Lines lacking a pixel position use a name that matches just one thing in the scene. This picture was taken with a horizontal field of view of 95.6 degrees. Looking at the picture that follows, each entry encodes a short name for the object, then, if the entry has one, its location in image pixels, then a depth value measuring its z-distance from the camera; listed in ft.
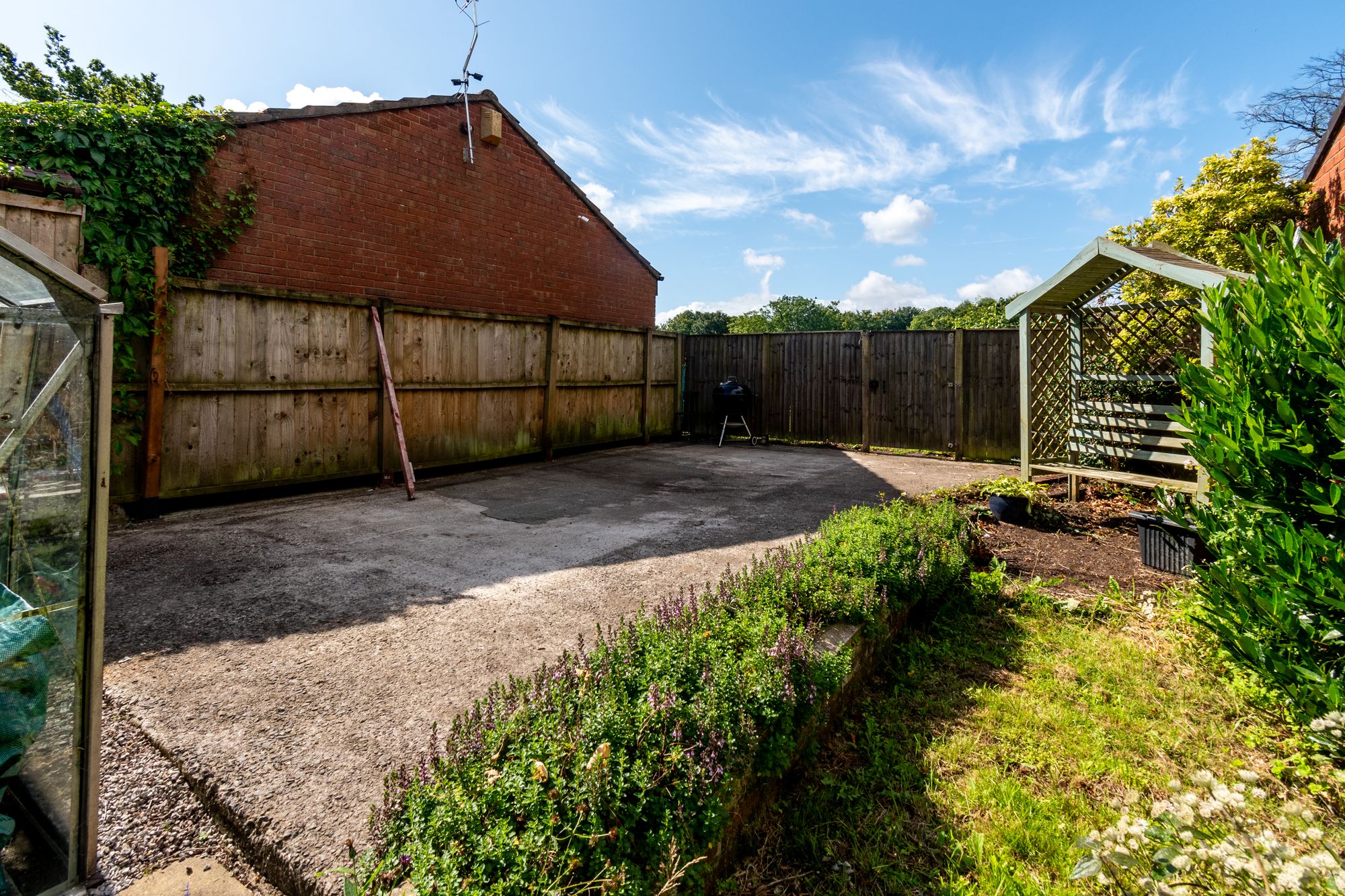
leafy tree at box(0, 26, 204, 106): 54.49
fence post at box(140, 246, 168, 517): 15.47
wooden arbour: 16.65
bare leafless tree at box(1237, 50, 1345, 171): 43.37
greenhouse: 4.29
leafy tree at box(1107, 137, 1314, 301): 28.78
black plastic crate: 11.95
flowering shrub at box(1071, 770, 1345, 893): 3.78
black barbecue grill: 34.47
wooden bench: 16.30
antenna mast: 26.58
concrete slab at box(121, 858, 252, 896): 4.44
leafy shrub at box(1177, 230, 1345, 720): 5.88
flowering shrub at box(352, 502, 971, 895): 3.74
